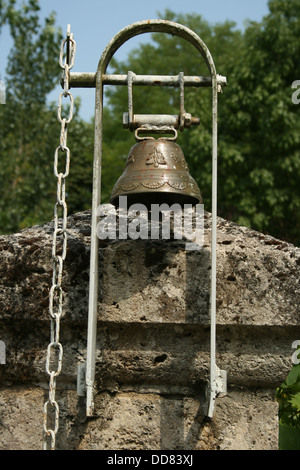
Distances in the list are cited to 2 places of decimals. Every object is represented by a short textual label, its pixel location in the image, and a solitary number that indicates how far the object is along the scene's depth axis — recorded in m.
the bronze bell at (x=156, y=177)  1.93
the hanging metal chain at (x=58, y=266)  1.69
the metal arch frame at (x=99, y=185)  1.77
